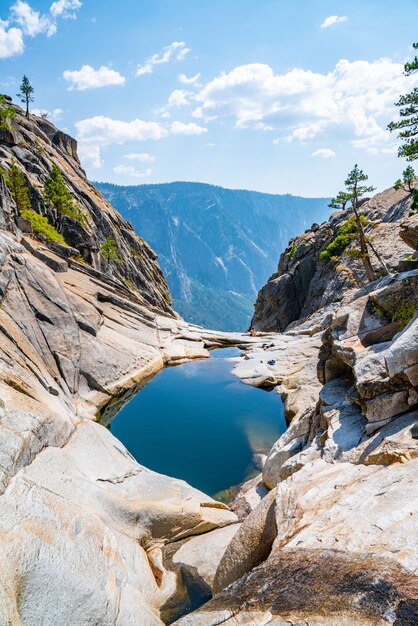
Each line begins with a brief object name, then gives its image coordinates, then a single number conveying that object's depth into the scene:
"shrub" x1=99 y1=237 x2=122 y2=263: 81.50
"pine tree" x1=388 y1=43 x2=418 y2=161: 25.78
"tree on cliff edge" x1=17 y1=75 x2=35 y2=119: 97.88
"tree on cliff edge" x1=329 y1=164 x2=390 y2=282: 41.47
